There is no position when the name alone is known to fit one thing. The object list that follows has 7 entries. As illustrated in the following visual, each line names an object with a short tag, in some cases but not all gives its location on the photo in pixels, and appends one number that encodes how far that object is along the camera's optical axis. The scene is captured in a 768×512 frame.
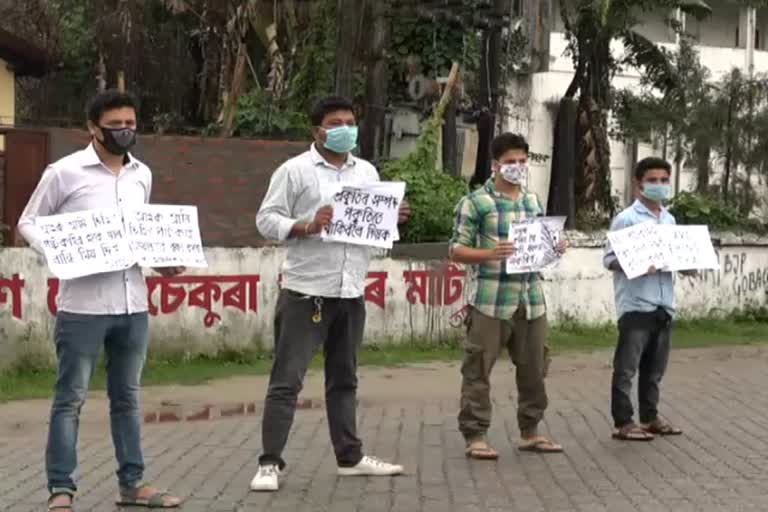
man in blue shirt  8.51
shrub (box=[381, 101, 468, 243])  14.59
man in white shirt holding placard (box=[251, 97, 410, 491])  6.88
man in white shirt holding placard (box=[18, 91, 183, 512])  6.11
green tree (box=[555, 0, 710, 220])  22.86
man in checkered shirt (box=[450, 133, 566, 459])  7.75
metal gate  12.16
